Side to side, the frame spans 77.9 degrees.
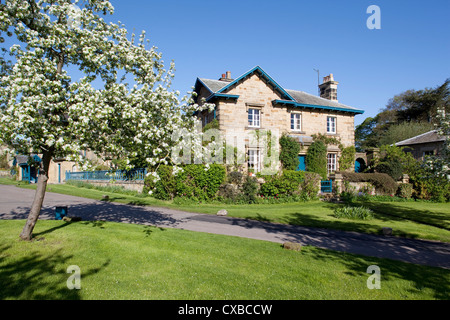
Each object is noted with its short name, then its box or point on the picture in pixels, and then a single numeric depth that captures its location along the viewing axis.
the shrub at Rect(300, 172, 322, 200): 19.14
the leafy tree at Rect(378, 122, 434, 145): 37.59
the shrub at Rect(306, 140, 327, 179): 24.16
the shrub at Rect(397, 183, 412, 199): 21.20
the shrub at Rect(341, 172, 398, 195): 21.31
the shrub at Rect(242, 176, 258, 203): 17.98
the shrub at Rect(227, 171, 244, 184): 18.20
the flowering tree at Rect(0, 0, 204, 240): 6.33
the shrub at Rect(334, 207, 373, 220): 13.21
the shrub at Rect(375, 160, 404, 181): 22.91
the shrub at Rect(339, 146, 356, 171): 25.97
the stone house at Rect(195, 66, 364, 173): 22.00
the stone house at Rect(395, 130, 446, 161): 26.97
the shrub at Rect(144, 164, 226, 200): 17.48
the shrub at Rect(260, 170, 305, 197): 18.69
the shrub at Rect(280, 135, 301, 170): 23.14
